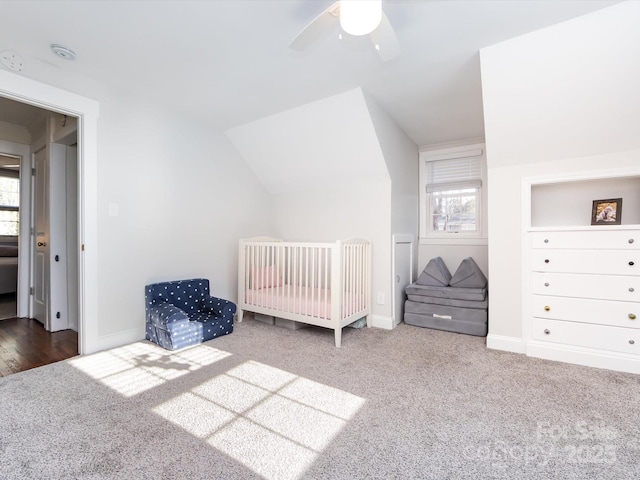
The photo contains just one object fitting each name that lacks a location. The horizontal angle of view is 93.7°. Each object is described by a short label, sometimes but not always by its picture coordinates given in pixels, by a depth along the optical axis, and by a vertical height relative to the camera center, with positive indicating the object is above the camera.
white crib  2.64 -0.50
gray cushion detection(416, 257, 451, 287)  3.29 -0.42
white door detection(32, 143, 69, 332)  2.99 -0.02
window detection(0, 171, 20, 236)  5.52 +0.65
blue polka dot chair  2.47 -0.69
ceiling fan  1.25 +0.99
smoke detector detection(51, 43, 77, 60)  1.99 +1.26
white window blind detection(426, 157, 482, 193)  3.74 +0.83
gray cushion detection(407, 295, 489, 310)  2.94 -0.65
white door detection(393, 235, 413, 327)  3.24 -0.37
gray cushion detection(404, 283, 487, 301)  2.97 -0.56
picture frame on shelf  2.37 +0.22
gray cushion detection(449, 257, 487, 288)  3.11 -0.41
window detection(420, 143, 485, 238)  3.74 +0.58
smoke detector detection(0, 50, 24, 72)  1.96 +1.18
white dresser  2.11 -0.43
